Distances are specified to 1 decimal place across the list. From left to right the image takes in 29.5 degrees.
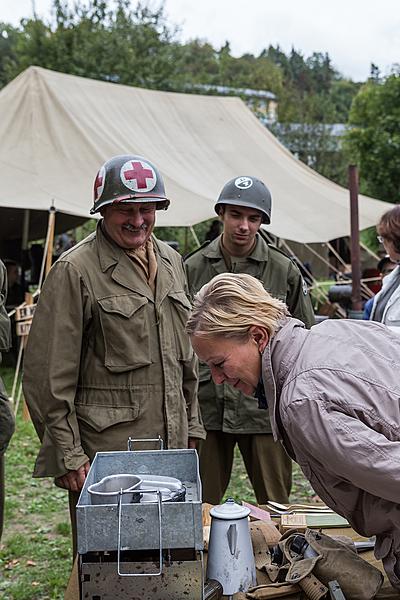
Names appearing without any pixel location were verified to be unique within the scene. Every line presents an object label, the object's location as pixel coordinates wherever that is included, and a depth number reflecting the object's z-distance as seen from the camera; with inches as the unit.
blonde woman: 64.6
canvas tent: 337.7
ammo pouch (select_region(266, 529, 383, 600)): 72.1
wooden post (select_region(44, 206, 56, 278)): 284.7
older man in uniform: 103.5
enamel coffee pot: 74.3
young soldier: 137.8
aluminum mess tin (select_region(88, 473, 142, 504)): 69.1
